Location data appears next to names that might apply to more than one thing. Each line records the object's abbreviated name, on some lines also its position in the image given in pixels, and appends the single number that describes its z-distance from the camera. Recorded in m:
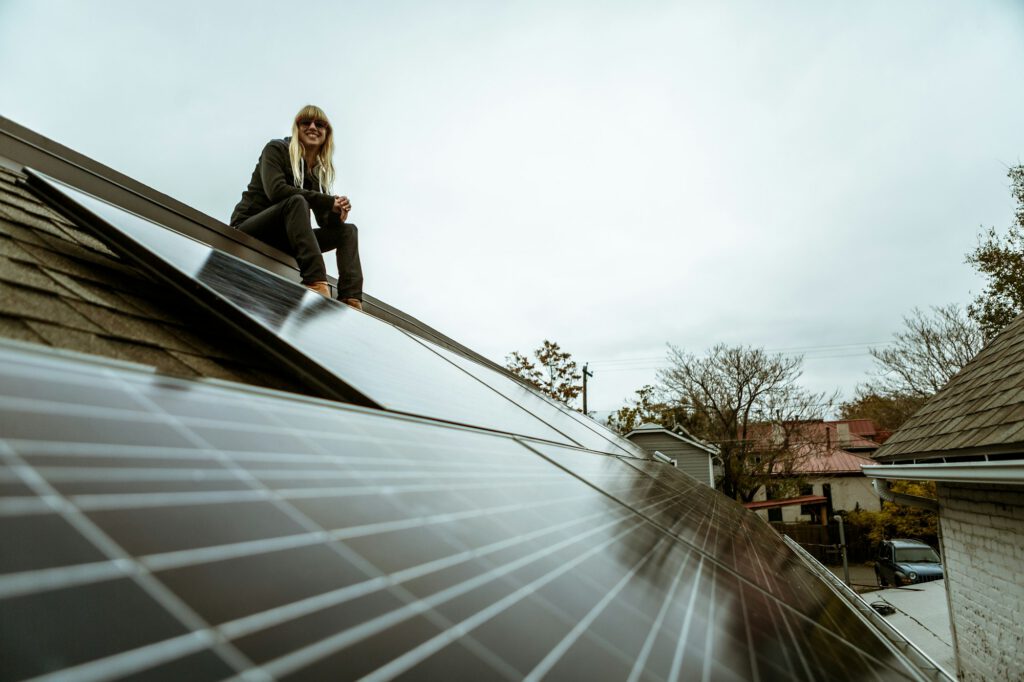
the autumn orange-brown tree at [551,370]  37.28
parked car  19.61
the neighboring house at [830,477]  37.19
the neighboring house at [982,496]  5.96
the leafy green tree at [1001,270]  24.56
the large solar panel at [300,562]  0.46
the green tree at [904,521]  25.84
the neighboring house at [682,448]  33.75
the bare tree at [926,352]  28.12
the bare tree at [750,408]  35.88
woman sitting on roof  4.01
